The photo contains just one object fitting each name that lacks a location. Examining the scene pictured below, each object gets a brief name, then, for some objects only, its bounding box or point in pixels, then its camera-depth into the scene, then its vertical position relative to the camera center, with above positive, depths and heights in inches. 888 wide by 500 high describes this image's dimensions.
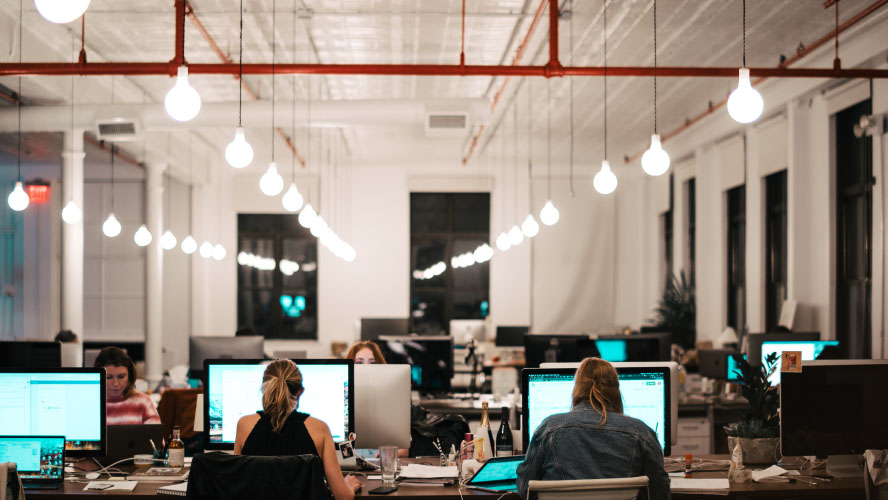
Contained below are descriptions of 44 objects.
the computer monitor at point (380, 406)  156.8 -25.2
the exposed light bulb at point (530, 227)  341.1 +22.5
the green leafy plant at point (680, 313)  459.5 -20.0
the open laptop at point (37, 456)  139.7 -31.3
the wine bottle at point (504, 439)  149.6 -30.4
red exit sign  508.4 +55.8
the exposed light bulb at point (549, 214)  286.8 +23.3
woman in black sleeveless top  124.4 -24.6
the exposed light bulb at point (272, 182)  217.5 +26.6
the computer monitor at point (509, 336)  427.8 -31.2
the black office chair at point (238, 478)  106.6 -26.8
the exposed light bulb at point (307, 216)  320.2 +25.6
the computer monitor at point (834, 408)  144.9 -24.1
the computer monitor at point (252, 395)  147.0 -21.6
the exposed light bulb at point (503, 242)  454.0 +21.1
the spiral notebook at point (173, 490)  134.0 -35.9
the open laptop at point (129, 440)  157.9 -32.2
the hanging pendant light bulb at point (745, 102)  153.2 +34.3
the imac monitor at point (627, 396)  143.3 -21.5
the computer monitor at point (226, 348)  233.3 -20.6
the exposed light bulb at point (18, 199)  280.2 +28.5
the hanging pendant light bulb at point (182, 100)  141.3 +32.0
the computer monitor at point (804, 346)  252.7 -22.0
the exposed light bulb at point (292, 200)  251.1 +25.3
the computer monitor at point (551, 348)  251.1 -22.2
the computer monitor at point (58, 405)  144.9 -23.1
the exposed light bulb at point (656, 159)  182.9 +27.6
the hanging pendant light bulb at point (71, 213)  297.0 +24.9
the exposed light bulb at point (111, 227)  340.8 +22.6
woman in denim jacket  112.8 -24.6
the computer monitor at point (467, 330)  440.1 -28.6
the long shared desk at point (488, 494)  134.4 -36.9
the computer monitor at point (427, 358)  251.4 -25.2
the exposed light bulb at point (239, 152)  179.9 +28.9
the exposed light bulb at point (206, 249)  461.7 +17.5
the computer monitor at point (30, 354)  220.7 -21.4
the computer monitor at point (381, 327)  323.6 -19.9
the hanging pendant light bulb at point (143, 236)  369.9 +20.1
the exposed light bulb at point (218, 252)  495.5 +16.9
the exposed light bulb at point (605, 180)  213.0 +26.5
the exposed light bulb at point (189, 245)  433.7 +18.8
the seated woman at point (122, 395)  183.0 -27.4
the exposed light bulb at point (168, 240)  400.2 +19.7
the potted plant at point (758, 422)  160.9 -29.6
